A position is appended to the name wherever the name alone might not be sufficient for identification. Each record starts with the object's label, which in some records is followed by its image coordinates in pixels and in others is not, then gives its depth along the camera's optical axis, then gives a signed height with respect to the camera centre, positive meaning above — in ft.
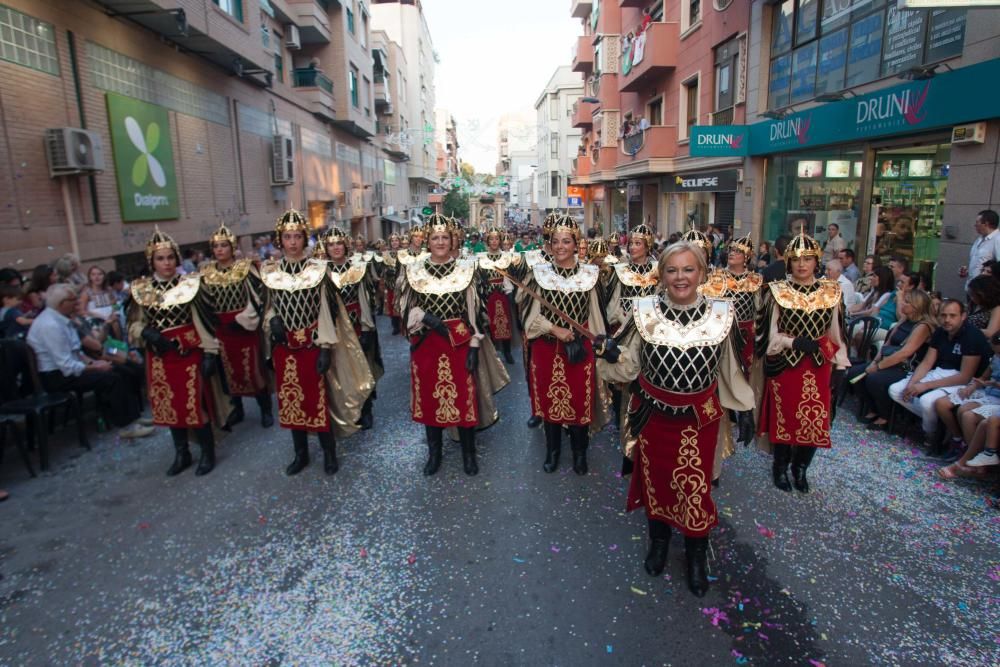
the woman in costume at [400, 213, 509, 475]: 16.19 -3.13
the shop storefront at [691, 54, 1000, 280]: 25.27 +3.13
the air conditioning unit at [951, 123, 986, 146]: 24.21 +3.06
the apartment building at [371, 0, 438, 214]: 151.12 +38.66
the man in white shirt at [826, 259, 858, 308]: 22.91 -2.73
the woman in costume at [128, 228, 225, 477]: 16.47 -3.16
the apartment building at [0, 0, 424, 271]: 27.30 +6.50
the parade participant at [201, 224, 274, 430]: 20.06 -2.87
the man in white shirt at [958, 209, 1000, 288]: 21.84 -1.08
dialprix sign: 33.63 +4.03
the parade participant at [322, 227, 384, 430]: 20.27 -2.53
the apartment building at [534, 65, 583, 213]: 156.04 +22.35
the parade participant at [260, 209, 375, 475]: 16.19 -3.29
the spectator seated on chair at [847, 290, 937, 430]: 18.57 -4.53
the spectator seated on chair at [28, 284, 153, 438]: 18.49 -4.08
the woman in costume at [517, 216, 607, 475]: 15.85 -3.00
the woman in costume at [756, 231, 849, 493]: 14.26 -3.23
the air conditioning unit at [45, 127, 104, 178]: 28.14 +3.67
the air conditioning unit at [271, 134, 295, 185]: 57.11 +6.00
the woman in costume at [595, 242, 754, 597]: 10.58 -3.01
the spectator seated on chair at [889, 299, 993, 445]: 16.88 -4.32
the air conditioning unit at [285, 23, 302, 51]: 65.67 +20.21
